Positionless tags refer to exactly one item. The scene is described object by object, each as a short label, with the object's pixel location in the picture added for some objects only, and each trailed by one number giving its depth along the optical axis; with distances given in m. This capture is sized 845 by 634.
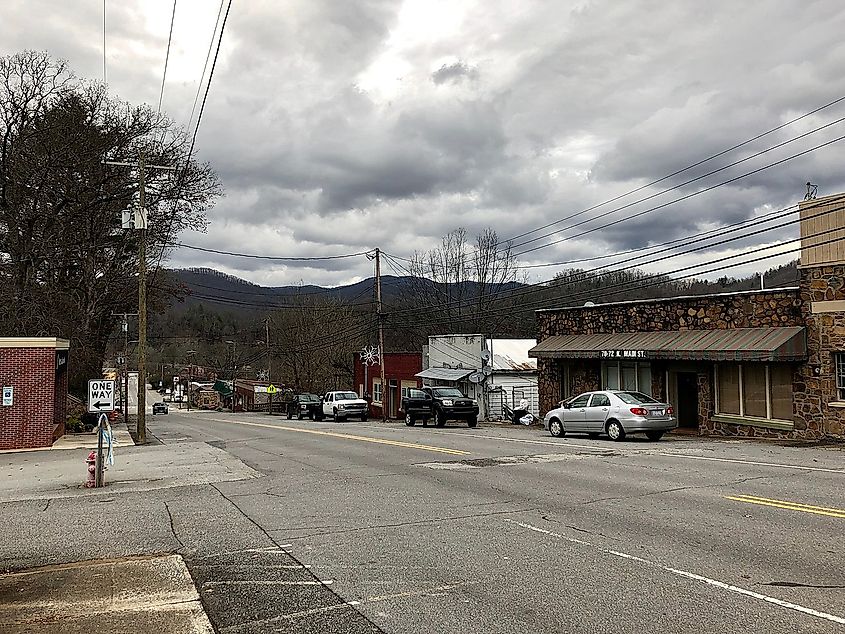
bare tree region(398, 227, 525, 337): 61.28
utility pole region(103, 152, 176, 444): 25.45
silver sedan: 21.39
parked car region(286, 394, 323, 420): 49.00
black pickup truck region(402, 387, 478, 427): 33.97
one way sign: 17.26
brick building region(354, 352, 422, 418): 49.25
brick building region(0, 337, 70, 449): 23.30
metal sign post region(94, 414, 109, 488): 14.63
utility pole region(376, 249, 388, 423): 44.62
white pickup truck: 44.69
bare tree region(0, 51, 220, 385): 33.88
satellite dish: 40.72
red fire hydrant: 14.68
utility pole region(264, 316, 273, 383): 86.88
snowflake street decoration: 53.69
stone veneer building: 21.05
